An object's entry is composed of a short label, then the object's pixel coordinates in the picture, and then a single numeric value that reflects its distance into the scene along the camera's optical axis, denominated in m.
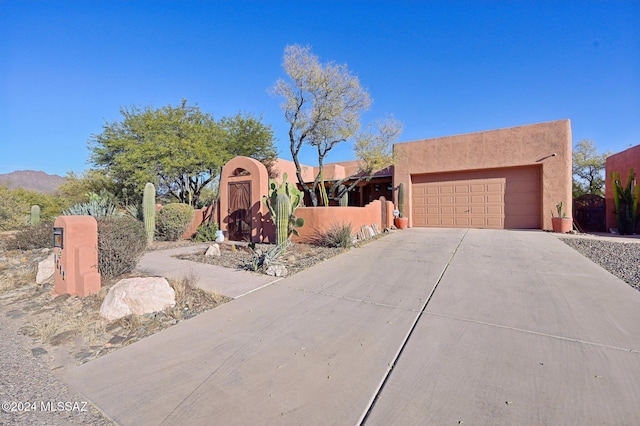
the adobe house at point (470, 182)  11.57
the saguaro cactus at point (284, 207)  8.84
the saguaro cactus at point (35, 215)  13.87
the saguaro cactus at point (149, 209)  10.88
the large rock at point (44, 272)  5.71
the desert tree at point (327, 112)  15.86
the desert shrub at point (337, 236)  9.19
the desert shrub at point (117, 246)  5.45
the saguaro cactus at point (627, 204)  12.67
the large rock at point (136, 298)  4.02
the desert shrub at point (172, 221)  11.62
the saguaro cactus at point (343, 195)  14.84
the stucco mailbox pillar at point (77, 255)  4.84
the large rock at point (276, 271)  6.03
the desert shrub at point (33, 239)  8.63
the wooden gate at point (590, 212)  15.03
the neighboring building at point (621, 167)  13.64
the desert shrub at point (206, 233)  11.69
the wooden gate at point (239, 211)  11.38
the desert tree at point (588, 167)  22.59
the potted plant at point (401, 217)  15.36
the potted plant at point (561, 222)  12.70
